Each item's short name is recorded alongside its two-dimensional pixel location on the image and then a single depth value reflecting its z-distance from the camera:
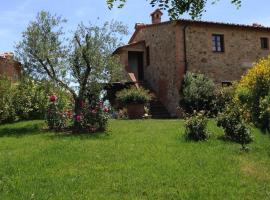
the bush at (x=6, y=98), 11.37
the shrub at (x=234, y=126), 8.12
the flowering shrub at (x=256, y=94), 9.61
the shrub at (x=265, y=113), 8.70
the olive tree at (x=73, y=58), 9.75
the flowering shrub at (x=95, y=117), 9.09
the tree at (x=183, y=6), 3.59
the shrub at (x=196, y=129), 8.05
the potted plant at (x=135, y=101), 12.34
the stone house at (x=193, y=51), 14.81
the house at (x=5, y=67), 15.22
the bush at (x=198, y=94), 13.29
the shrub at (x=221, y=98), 12.86
